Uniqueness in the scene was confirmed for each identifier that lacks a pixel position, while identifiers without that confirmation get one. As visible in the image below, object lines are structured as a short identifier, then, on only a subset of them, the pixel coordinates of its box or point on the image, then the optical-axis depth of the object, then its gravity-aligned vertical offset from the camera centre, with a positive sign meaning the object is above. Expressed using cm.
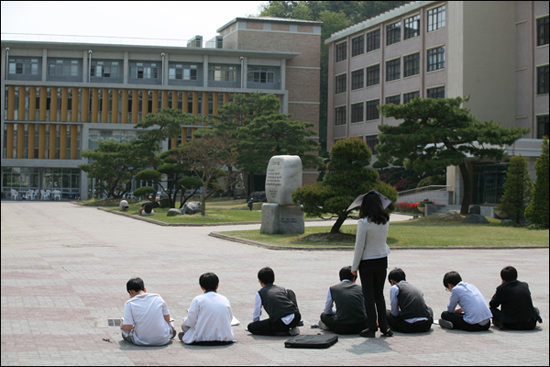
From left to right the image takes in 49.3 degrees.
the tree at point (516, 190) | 2920 +28
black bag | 689 -174
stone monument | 2239 -31
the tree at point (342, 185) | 1991 +28
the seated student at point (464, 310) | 772 -149
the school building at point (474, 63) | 4234 +1038
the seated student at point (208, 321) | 701 -154
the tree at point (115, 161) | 4584 +218
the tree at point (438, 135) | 3089 +312
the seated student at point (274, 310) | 752 -150
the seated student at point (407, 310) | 765 -150
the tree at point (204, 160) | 3444 +187
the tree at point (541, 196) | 2586 +0
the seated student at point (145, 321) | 692 -153
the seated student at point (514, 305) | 779 -144
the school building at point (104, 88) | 6094 +1062
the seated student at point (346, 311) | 755 -149
